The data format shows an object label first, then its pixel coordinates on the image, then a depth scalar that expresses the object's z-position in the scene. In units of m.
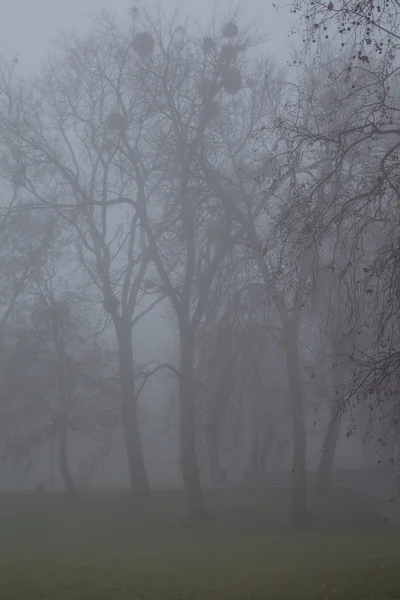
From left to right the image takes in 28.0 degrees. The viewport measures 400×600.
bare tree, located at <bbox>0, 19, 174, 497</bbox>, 25.44
